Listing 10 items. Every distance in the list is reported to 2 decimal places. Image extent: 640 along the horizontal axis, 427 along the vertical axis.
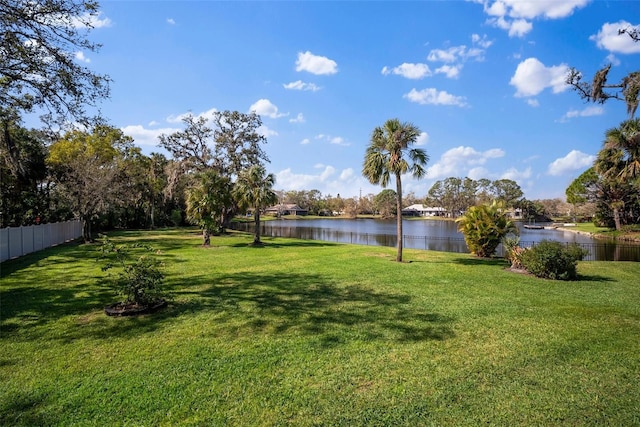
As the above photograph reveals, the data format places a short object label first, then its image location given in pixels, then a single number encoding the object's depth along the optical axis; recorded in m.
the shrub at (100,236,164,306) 6.62
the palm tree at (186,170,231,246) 20.28
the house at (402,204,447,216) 105.25
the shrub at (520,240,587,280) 10.53
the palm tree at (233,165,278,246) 21.45
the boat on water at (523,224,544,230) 54.29
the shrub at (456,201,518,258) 16.44
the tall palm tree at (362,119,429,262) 14.08
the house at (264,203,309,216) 103.69
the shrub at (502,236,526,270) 12.03
